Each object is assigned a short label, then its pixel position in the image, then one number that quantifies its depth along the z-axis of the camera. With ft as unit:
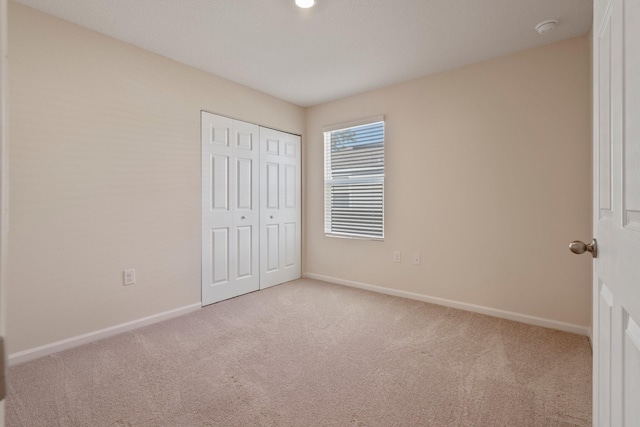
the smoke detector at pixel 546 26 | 7.50
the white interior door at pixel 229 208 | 10.68
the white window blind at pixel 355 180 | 12.21
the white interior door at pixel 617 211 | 1.91
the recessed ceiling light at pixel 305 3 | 6.82
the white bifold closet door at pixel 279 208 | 12.67
